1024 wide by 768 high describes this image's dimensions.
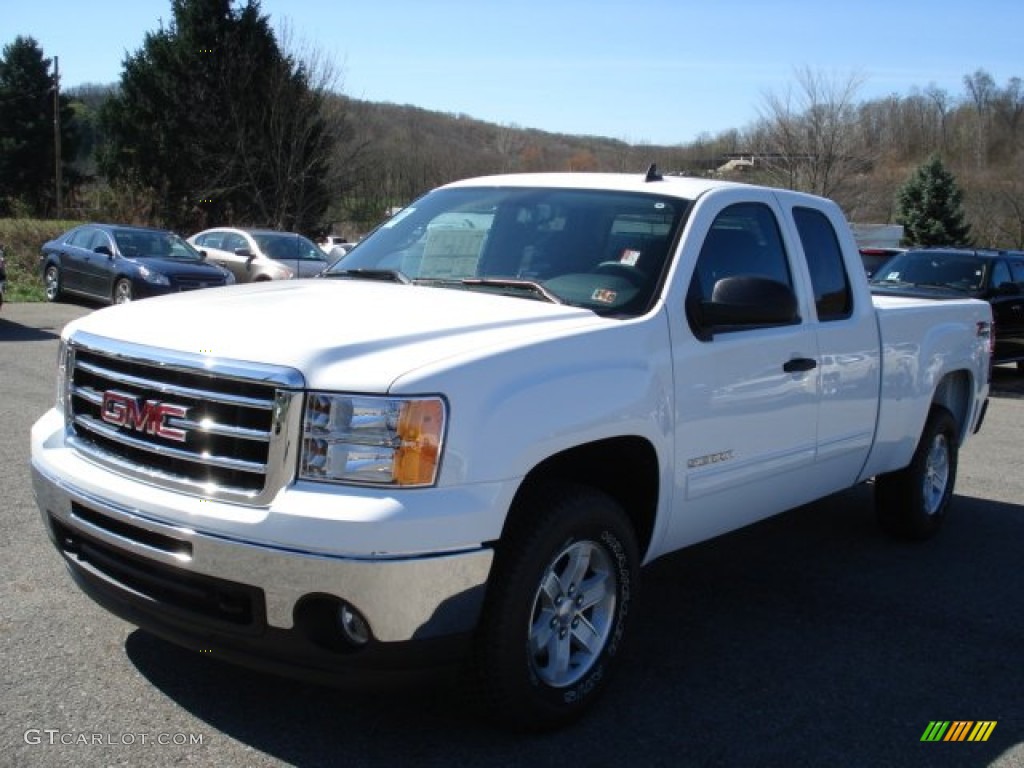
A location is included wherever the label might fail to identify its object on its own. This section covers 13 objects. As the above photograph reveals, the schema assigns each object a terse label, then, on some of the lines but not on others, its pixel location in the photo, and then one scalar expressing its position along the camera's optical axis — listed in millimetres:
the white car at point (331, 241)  36000
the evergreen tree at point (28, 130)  54750
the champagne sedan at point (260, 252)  19703
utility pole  42469
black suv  14172
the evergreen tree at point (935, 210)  39438
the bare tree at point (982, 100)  71812
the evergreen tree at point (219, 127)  35625
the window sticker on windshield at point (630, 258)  4289
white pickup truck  3111
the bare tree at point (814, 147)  33906
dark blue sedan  17172
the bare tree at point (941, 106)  72250
